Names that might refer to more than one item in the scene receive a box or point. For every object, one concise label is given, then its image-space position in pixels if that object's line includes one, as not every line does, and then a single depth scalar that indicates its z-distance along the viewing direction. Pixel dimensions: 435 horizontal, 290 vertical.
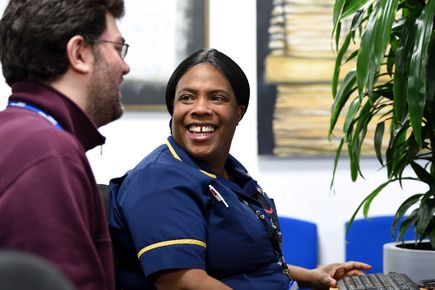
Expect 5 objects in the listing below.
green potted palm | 1.50
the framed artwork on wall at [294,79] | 2.78
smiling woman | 1.37
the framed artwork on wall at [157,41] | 2.78
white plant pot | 1.72
